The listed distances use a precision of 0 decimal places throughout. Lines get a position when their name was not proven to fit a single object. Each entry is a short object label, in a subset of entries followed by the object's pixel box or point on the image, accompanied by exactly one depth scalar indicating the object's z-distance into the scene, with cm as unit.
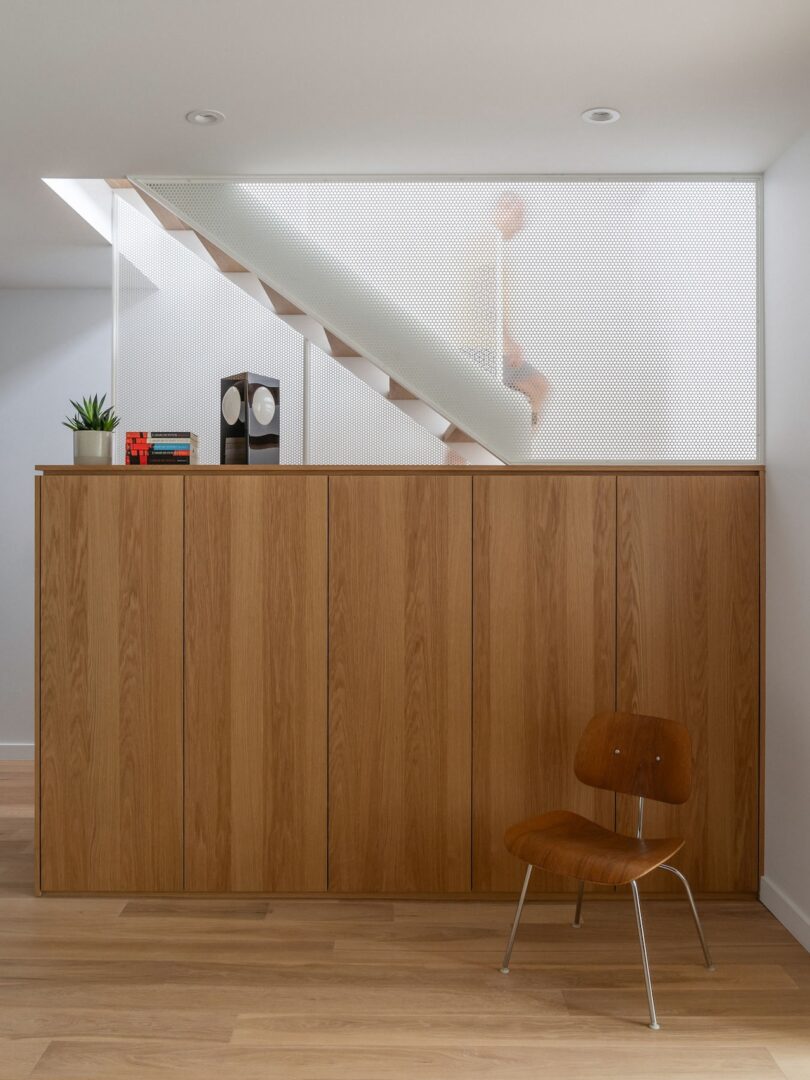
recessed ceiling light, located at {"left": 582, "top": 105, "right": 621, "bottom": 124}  312
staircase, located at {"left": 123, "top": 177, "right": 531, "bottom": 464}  374
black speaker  368
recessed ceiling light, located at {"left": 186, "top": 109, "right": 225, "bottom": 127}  314
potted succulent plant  370
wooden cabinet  361
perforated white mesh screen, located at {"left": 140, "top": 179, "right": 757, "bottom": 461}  374
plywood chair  287
